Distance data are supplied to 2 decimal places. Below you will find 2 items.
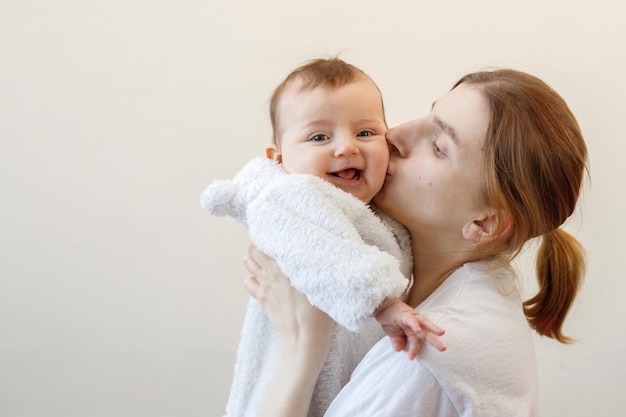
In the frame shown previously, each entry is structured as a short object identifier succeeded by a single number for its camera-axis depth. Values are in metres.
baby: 1.05
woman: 1.10
